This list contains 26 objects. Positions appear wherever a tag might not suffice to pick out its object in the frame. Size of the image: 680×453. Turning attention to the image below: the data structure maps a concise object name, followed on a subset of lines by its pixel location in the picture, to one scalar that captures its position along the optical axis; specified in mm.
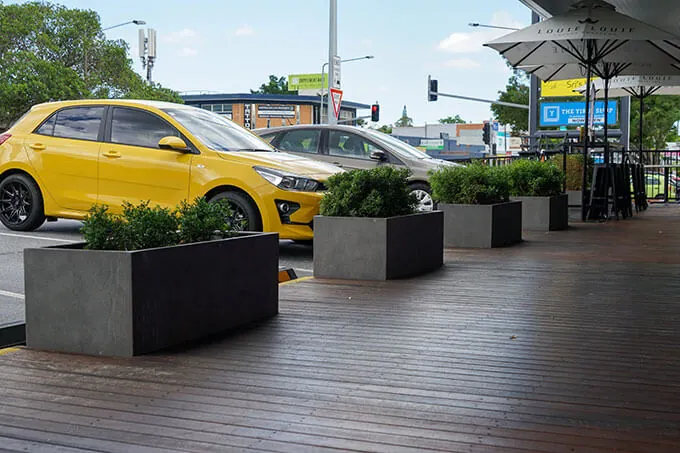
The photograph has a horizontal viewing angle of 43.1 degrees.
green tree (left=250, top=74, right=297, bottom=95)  131750
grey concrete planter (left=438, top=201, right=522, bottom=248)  10355
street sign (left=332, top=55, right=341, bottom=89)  23272
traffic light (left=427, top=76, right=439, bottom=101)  45438
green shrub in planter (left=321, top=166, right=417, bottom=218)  7840
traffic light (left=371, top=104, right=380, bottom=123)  41312
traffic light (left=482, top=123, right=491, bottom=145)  45375
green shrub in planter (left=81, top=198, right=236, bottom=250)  4953
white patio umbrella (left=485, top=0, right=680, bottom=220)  12484
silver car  13323
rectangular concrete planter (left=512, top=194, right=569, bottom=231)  13391
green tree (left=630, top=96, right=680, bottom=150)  50844
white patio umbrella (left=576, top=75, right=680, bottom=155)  19047
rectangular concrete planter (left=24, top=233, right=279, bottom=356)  4648
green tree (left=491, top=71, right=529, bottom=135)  57334
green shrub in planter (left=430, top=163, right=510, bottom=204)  10586
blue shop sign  40812
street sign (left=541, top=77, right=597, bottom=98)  43384
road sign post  22094
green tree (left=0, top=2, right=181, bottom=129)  45875
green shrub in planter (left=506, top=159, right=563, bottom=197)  13531
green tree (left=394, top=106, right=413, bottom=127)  191688
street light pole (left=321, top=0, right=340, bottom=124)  24730
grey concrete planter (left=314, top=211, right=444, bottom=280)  7613
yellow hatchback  9594
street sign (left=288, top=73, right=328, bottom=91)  104812
